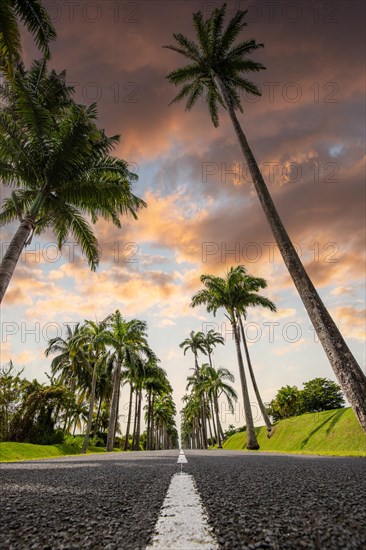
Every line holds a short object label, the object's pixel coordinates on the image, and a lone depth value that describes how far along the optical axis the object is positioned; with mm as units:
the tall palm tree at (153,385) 43938
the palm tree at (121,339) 28891
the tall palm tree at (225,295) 24400
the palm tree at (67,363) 39344
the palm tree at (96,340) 27047
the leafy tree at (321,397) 58250
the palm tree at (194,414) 61750
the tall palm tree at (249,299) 24625
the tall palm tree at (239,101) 5969
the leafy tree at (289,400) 59750
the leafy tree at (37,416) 21812
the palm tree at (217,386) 39188
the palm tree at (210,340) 47281
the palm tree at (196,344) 49750
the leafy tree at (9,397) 23938
